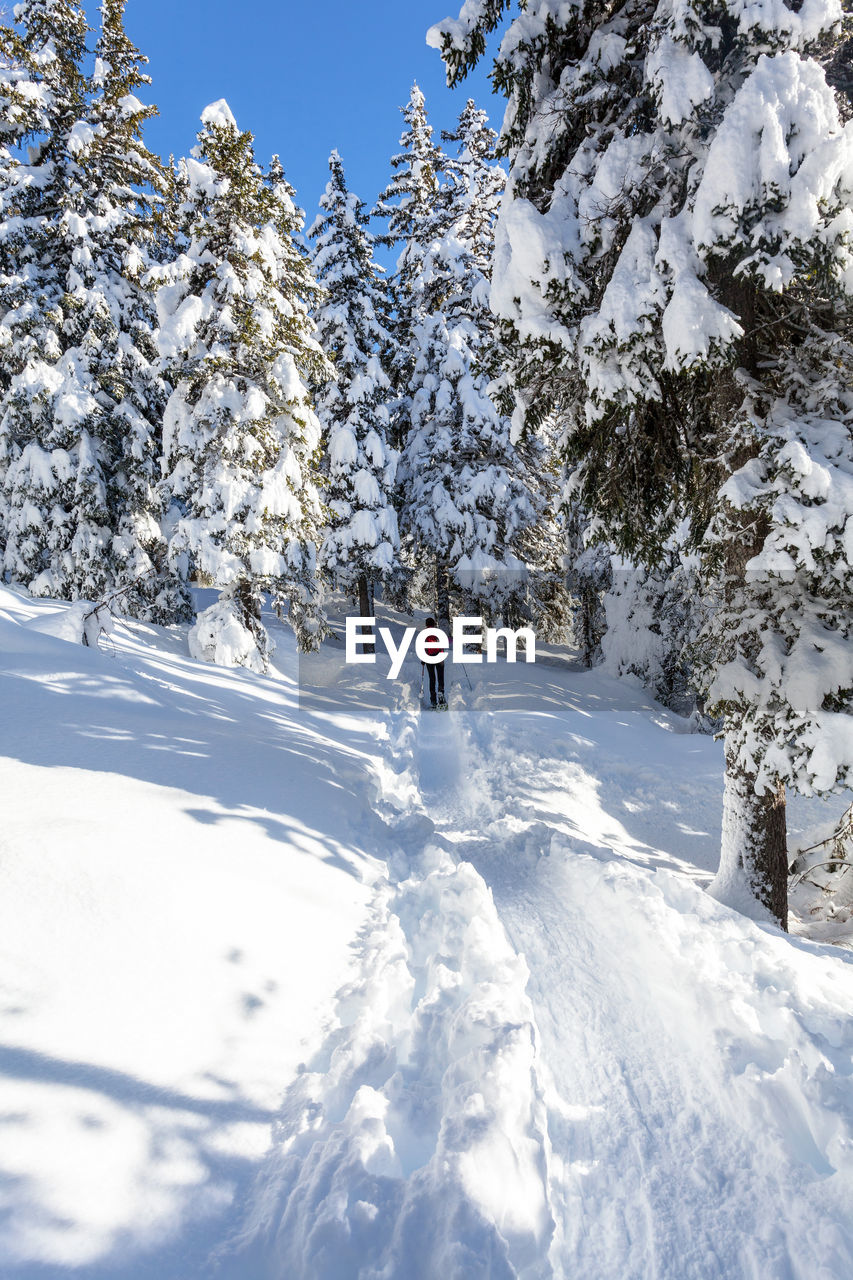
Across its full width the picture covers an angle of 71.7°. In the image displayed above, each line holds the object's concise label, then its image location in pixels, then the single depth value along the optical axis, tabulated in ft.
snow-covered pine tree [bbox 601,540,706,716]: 57.82
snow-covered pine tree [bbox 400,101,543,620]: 55.06
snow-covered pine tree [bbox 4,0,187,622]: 44.70
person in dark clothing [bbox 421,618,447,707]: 42.29
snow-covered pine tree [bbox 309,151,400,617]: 55.11
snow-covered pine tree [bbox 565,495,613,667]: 69.10
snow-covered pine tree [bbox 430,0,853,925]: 14.52
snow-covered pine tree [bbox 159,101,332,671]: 38.29
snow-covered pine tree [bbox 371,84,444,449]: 58.65
